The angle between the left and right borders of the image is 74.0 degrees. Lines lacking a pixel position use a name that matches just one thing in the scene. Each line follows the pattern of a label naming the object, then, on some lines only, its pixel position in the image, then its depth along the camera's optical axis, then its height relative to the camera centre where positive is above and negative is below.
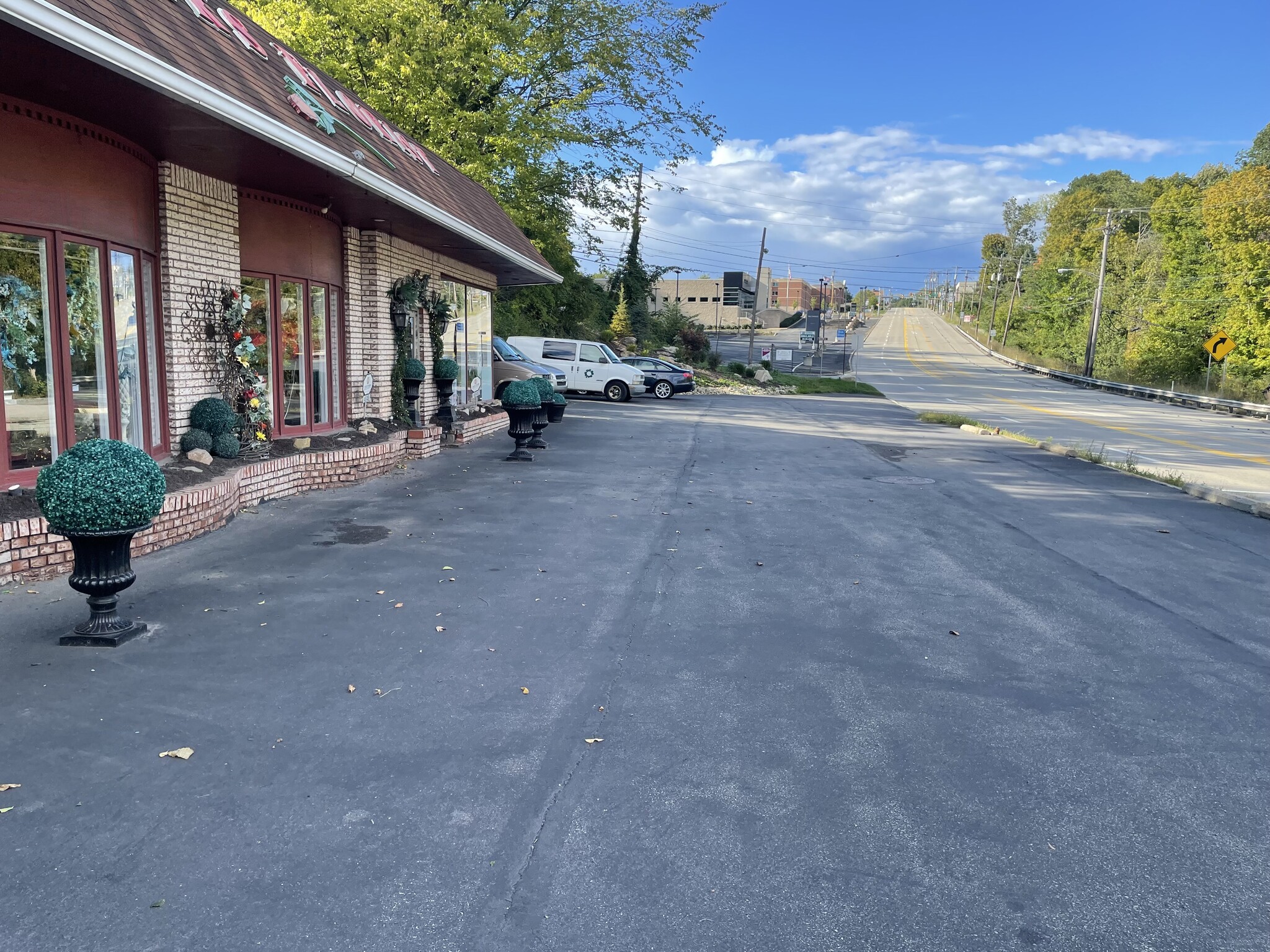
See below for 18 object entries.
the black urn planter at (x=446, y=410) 15.59 -1.16
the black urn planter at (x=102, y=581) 5.07 -1.49
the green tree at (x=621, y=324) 51.06 +1.79
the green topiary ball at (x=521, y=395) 13.59 -0.73
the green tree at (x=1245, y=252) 42.78 +6.45
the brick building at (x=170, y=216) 6.28 +1.32
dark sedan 31.69 -0.88
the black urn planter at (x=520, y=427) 13.78 -1.26
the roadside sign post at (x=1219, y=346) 40.56 +1.45
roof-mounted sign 8.61 +3.17
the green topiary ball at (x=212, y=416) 9.20 -0.85
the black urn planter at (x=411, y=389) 13.99 -0.71
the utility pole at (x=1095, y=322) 55.59 +3.31
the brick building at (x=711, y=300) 124.00 +8.52
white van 28.94 -0.52
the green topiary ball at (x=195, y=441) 8.96 -1.09
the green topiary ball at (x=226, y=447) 9.23 -1.17
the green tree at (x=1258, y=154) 53.38 +14.56
